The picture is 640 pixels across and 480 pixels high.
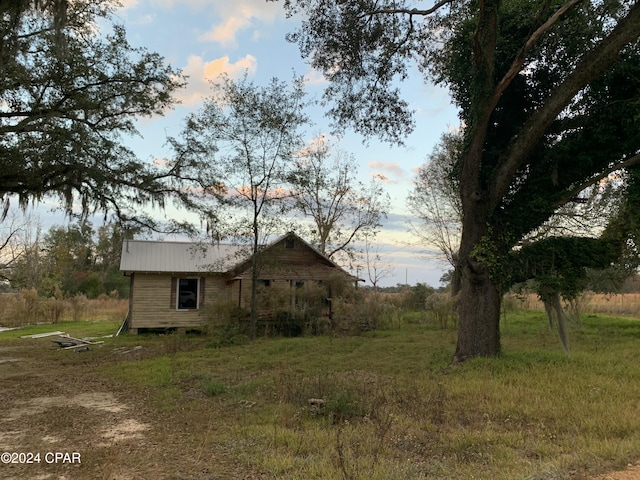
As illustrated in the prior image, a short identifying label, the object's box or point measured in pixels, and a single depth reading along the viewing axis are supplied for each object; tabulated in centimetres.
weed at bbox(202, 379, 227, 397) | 796
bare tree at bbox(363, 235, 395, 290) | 3405
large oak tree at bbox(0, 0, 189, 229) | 962
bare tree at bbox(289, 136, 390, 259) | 3048
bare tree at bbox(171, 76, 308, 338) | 1476
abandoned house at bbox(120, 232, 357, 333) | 1798
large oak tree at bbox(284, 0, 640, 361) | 952
